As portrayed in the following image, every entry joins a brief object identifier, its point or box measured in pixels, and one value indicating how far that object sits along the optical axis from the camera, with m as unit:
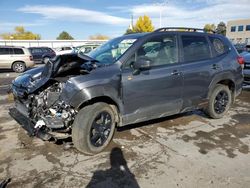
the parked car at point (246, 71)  6.22
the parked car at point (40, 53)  18.35
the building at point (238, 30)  54.10
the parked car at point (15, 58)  12.33
